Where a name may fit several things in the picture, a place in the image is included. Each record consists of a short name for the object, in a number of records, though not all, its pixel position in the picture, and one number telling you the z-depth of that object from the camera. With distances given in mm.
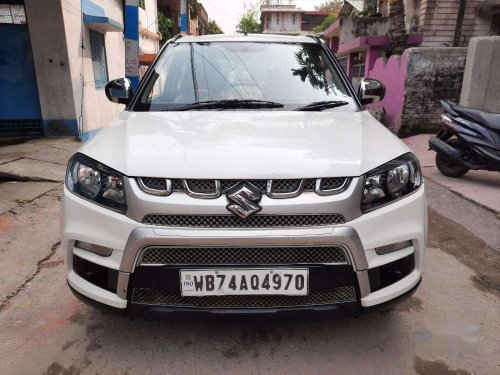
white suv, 1732
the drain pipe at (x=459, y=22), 11792
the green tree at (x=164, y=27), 18759
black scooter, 4922
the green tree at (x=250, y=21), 57972
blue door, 7197
